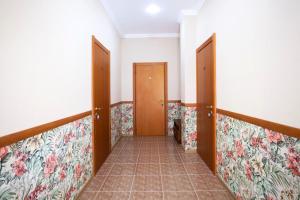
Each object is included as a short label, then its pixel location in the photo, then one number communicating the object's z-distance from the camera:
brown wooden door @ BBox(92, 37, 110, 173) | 2.59
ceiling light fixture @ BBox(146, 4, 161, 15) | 3.27
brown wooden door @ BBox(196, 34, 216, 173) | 2.53
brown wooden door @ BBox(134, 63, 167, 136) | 4.90
